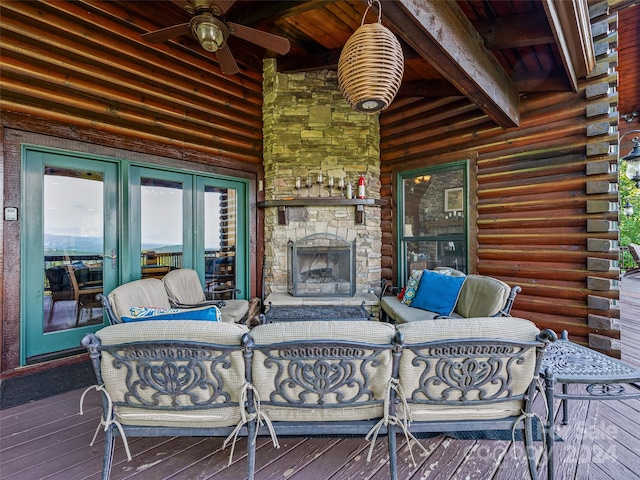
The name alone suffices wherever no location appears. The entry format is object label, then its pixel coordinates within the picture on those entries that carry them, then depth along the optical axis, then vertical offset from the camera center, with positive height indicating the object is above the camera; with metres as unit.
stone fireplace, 4.42 +1.12
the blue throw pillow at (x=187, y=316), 1.74 -0.45
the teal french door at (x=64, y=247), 2.87 -0.05
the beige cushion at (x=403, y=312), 2.97 -0.77
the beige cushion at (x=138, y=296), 2.25 -0.47
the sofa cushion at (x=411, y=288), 3.46 -0.57
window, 3.97 +0.34
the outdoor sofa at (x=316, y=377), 1.27 -0.62
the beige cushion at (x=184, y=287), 3.18 -0.52
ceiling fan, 2.34 +1.91
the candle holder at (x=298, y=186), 4.31 +0.85
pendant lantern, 1.81 +1.14
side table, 1.47 -0.76
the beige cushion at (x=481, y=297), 2.53 -0.53
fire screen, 4.34 -0.36
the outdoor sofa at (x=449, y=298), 2.55 -0.58
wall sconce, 3.85 +1.09
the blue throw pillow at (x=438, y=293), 3.03 -0.56
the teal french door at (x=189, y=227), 3.64 +0.22
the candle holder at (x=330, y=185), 4.34 +0.85
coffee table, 3.20 -0.84
